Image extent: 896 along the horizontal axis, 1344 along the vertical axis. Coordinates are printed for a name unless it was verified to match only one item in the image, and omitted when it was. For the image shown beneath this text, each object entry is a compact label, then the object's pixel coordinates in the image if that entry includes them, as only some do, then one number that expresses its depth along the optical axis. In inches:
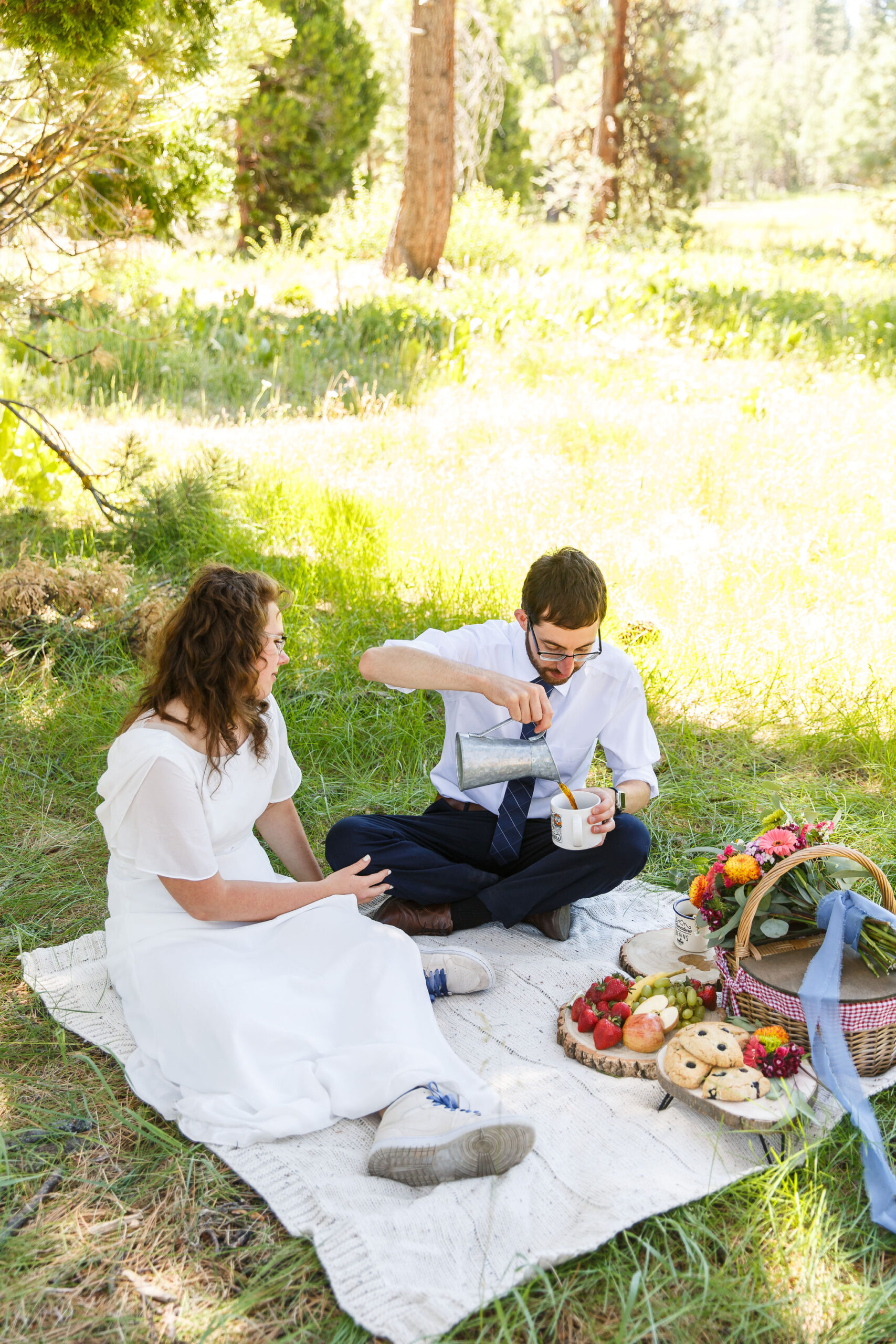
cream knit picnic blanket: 73.1
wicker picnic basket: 90.0
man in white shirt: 111.8
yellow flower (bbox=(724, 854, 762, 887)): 97.6
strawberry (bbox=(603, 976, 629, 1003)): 102.4
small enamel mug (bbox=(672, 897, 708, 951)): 111.4
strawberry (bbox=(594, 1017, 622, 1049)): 97.8
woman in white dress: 86.4
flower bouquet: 97.4
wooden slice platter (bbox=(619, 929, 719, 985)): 109.0
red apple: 96.7
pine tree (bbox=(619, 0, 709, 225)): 746.8
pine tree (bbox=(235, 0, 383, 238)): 608.4
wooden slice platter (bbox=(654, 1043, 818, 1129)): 85.3
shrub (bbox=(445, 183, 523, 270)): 539.2
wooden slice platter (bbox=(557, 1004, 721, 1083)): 95.8
